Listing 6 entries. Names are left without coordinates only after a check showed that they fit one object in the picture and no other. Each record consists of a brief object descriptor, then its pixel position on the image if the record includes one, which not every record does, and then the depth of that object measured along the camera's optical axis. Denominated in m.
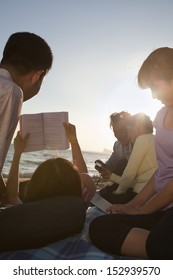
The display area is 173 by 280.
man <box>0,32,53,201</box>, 1.95
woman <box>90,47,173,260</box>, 1.58
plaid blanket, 1.67
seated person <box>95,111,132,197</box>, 4.14
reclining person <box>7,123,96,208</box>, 1.88
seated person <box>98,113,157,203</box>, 3.13
